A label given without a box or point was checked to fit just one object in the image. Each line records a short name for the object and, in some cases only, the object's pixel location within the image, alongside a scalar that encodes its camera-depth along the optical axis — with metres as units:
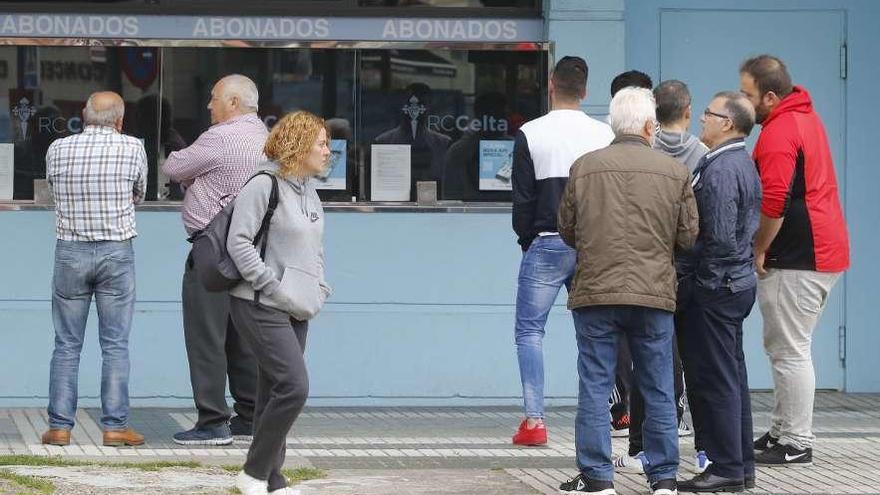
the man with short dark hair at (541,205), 16.56
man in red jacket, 16.06
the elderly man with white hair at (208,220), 16.69
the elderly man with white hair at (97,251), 16.70
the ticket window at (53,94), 19.41
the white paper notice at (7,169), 19.45
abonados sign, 19.41
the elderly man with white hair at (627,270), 13.72
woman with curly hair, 13.64
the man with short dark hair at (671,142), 15.52
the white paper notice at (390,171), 19.94
